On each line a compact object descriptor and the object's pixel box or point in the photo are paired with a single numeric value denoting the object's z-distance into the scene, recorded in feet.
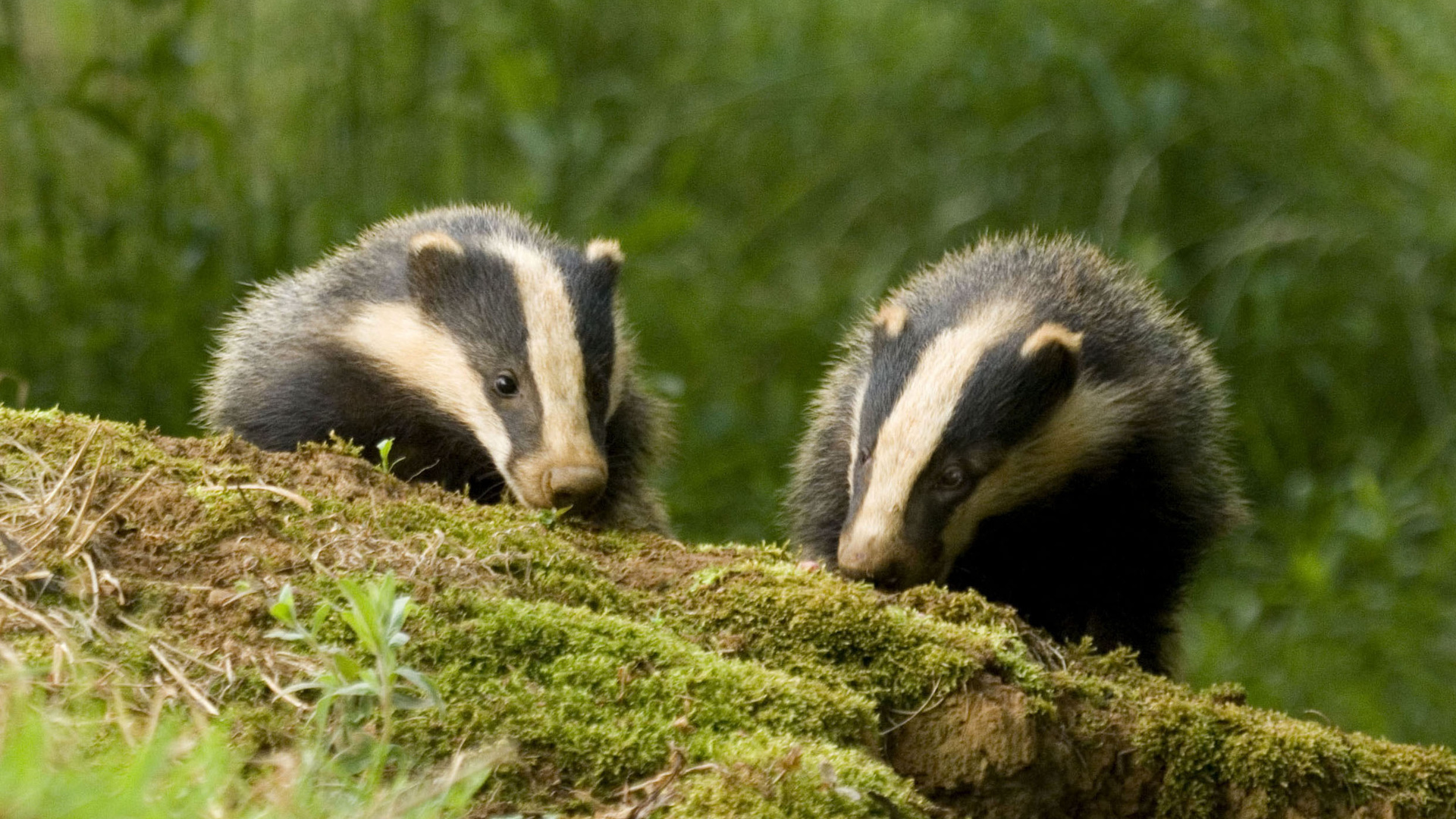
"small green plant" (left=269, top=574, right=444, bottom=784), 16.89
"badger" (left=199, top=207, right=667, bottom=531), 30.55
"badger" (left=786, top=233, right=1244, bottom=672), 29.60
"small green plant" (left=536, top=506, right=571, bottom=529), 25.35
